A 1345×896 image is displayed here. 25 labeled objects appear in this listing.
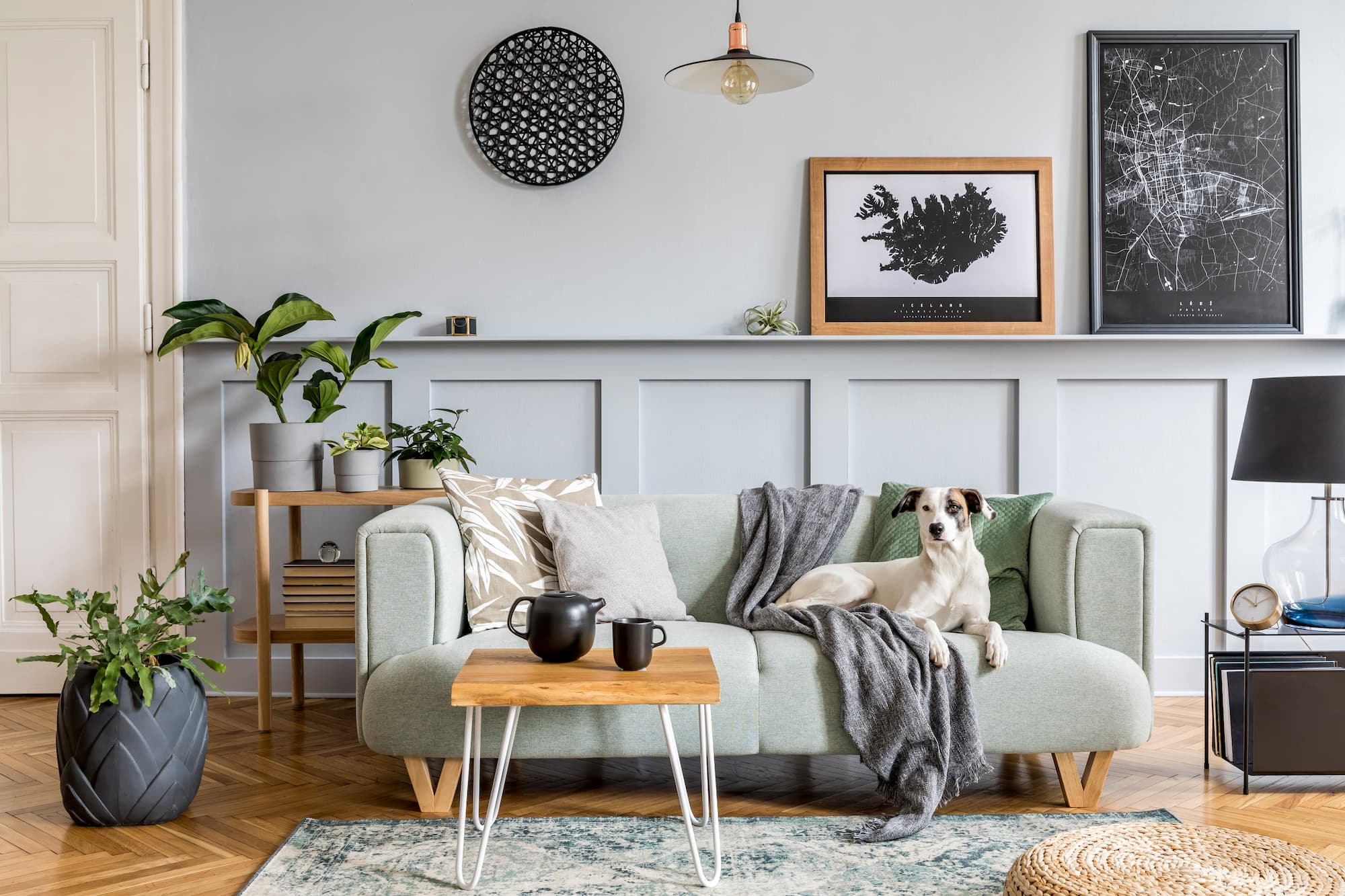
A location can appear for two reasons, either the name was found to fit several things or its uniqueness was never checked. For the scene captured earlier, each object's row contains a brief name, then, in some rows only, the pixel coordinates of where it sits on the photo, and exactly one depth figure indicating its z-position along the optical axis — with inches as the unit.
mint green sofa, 95.5
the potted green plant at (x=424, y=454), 133.6
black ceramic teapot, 80.9
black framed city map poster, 144.4
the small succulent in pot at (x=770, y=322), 142.3
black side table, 102.7
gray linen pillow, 107.4
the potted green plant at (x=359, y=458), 131.2
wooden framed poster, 144.6
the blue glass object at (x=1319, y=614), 105.2
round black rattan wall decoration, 143.9
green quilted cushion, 109.3
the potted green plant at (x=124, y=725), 92.7
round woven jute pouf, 62.2
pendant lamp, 112.4
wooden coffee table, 75.4
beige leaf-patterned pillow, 108.3
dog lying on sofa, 104.1
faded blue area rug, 81.2
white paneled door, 144.1
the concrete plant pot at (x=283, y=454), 130.4
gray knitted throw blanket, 93.4
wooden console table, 129.5
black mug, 79.0
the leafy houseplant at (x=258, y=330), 130.4
